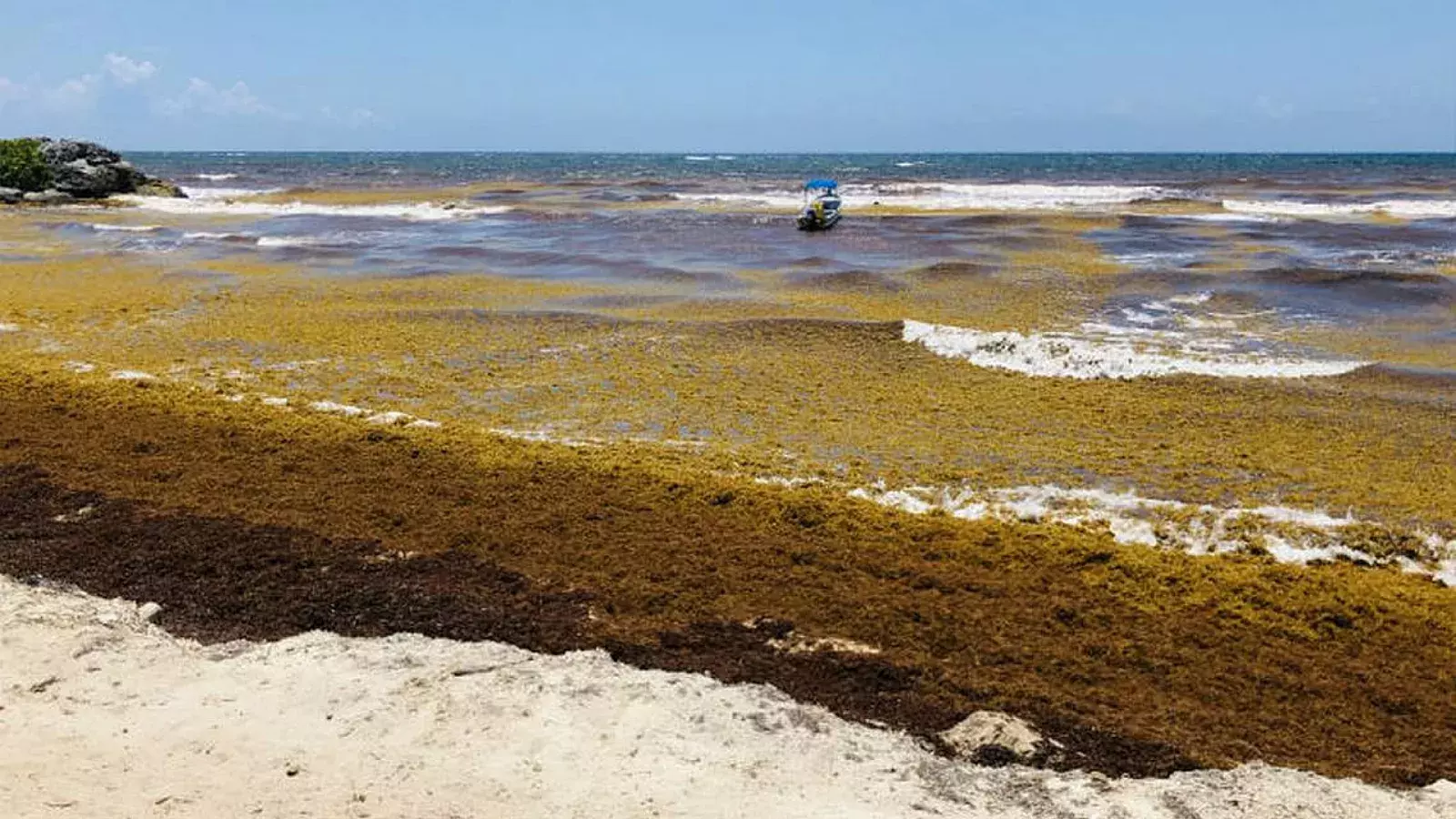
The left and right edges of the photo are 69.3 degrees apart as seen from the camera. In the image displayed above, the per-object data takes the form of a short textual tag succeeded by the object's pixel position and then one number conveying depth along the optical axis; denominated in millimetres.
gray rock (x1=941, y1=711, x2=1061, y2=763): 5562
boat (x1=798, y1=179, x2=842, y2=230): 39750
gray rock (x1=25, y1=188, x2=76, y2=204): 49844
